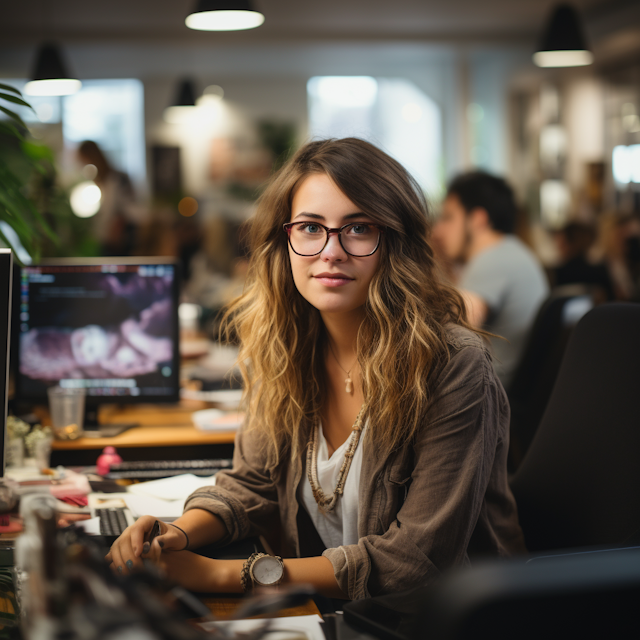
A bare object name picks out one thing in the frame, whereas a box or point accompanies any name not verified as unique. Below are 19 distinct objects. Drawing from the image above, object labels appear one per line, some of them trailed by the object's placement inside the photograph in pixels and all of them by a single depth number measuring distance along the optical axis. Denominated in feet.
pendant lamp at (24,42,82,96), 15.62
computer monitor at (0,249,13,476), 4.21
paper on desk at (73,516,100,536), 4.35
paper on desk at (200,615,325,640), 3.00
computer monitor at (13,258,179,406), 6.95
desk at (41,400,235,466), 6.52
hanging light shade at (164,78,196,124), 21.20
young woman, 3.77
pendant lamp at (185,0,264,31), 8.98
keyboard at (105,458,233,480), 5.74
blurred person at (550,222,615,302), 15.93
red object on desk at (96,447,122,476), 5.90
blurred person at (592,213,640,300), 16.28
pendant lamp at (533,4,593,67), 13.25
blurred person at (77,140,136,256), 19.89
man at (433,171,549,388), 10.69
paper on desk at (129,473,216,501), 5.18
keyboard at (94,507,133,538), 4.39
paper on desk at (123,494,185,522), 4.70
